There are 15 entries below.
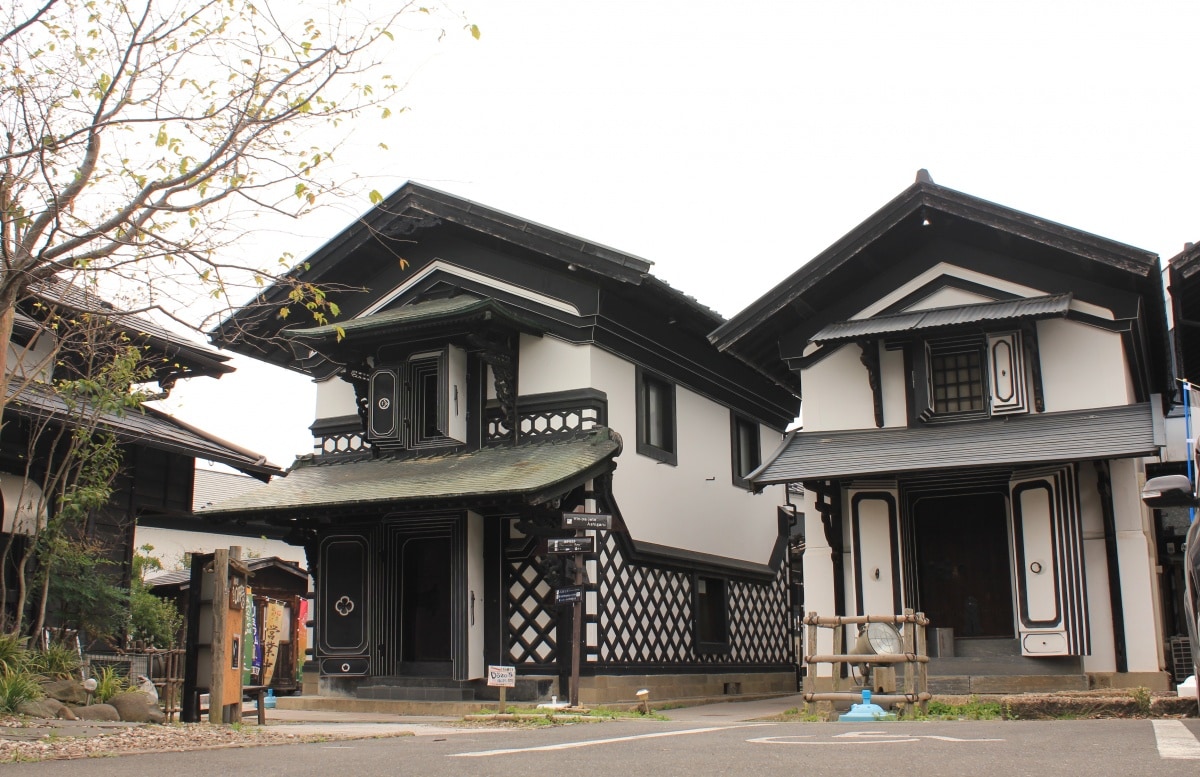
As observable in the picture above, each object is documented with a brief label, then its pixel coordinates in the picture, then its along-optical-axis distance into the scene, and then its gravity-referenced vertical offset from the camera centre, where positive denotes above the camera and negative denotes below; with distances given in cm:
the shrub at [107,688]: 1415 -73
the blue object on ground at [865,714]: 1320 -115
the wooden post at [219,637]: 1180 -14
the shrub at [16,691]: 1201 -64
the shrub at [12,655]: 1323 -31
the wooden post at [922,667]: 1383 -68
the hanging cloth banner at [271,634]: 1795 -21
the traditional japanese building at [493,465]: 1803 +238
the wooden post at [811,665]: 1461 -68
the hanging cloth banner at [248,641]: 1284 -21
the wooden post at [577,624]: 1636 -13
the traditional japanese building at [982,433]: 1577 +237
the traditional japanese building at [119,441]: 1738 +296
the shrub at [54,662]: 1438 -44
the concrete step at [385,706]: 1742 -130
